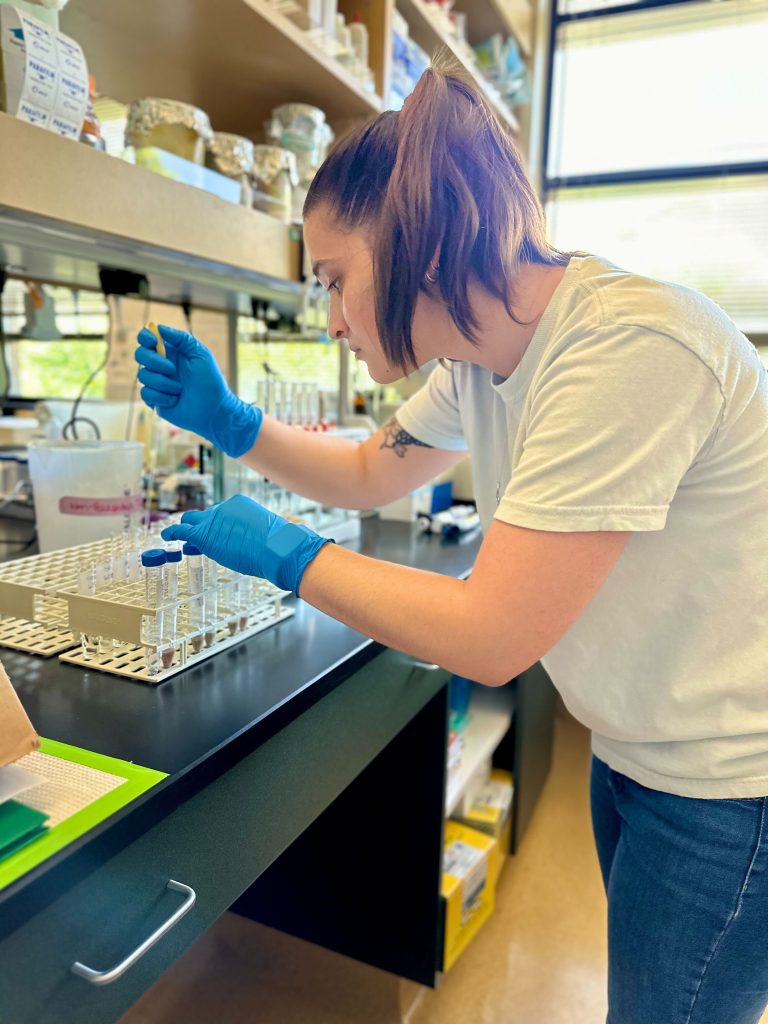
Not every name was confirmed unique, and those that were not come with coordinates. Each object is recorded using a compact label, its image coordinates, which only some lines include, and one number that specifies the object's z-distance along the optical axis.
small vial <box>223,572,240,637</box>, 0.94
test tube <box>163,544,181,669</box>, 0.82
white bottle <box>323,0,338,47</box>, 1.40
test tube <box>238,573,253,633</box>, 0.96
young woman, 0.63
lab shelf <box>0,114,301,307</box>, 0.91
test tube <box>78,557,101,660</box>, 0.86
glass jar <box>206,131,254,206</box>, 1.31
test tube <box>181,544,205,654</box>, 0.87
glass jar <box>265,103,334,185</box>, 1.48
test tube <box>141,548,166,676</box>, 0.80
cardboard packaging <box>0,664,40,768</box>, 0.55
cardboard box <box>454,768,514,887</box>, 1.72
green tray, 0.51
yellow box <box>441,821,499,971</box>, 1.46
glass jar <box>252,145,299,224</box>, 1.41
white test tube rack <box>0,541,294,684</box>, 0.81
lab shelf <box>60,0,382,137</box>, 1.18
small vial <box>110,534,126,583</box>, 0.92
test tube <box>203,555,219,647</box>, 0.90
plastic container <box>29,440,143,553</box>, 1.19
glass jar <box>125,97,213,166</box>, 1.19
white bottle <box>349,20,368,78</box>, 1.56
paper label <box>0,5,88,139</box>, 0.90
